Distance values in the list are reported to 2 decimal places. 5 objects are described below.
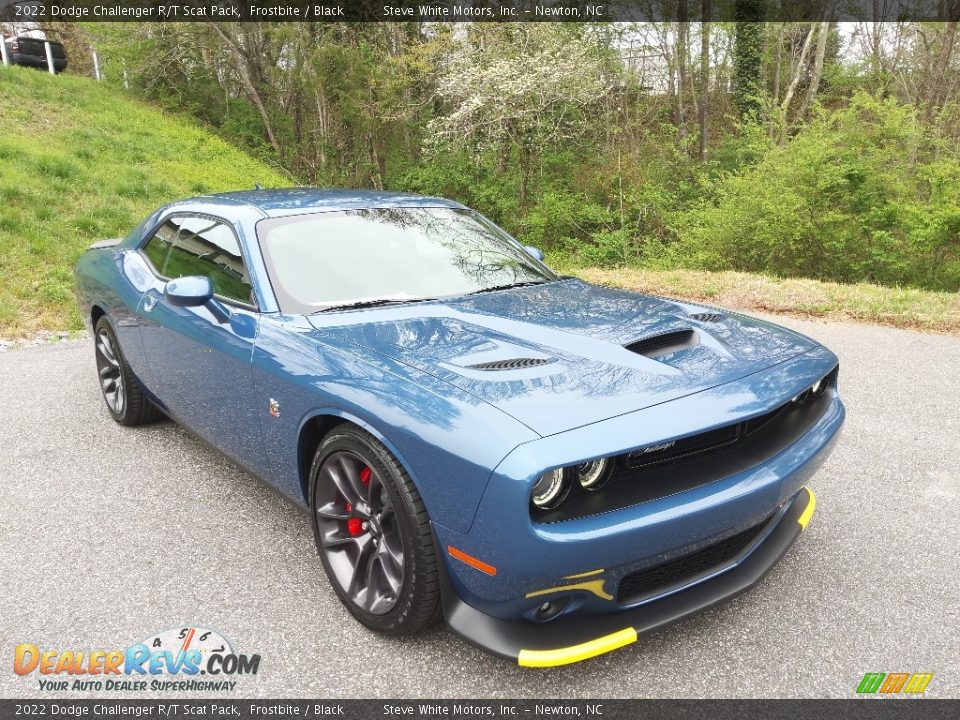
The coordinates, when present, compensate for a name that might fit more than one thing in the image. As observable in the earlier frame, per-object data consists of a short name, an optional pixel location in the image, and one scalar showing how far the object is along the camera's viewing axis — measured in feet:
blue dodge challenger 6.36
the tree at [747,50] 66.18
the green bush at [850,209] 40.57
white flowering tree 58.59
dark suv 63.93
